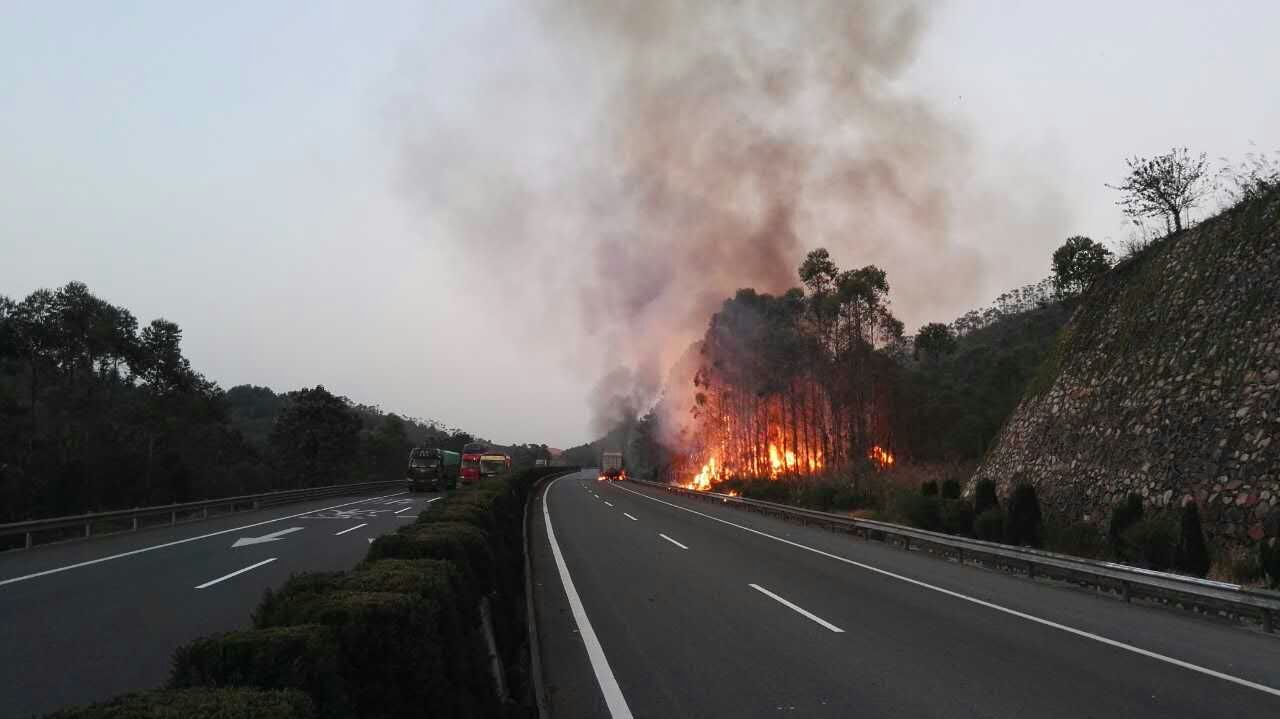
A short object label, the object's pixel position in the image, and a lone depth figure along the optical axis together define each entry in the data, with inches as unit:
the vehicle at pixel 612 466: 3336.6
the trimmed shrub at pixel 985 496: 807.1
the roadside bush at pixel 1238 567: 472.7
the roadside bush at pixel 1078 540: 654.0
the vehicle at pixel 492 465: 2065.7
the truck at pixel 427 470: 1748.3
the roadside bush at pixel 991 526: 734.5
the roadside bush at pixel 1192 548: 521.0
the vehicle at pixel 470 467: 2005.4
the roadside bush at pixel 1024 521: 717.3
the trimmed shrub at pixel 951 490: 914.7
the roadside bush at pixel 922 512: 836.6
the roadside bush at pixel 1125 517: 610.9
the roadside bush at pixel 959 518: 788.6
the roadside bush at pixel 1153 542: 542.0
